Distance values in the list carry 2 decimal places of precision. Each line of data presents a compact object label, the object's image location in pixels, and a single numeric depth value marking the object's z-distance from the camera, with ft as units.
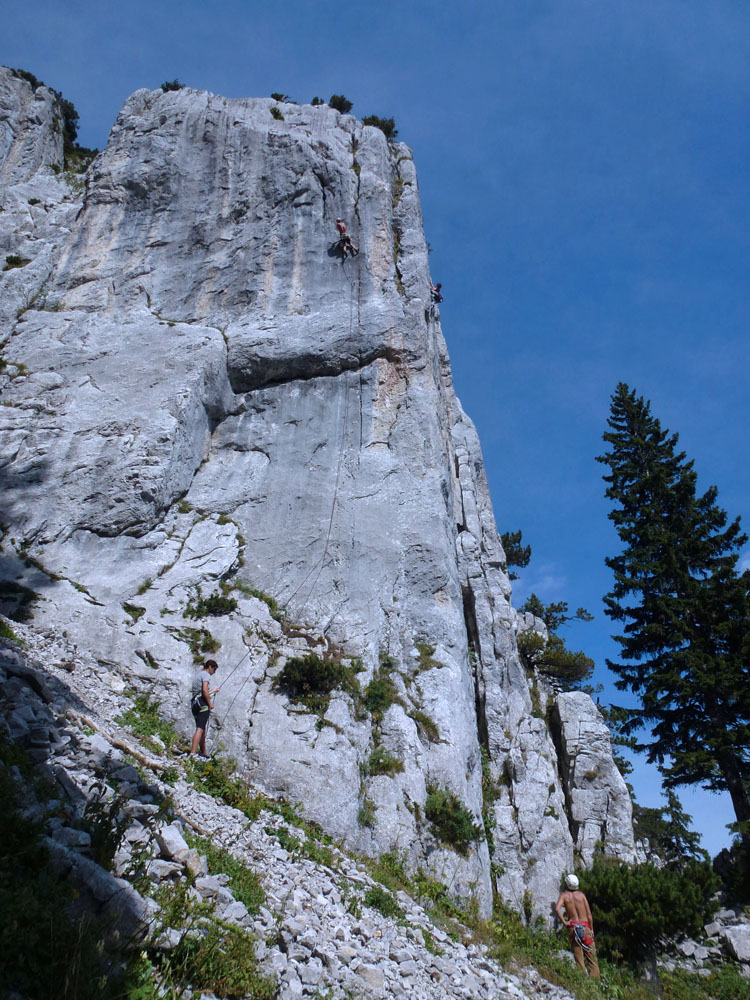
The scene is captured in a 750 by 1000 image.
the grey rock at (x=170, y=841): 20.61
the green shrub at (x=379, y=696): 44.68
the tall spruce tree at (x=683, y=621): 63.77
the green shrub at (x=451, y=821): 39.55
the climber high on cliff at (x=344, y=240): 75.92
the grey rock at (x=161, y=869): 18.86
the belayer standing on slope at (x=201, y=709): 36.70
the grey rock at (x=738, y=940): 44.14
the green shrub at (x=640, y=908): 41.60
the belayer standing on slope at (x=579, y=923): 35.95
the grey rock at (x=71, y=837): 17.38
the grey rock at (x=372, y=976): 20.84
